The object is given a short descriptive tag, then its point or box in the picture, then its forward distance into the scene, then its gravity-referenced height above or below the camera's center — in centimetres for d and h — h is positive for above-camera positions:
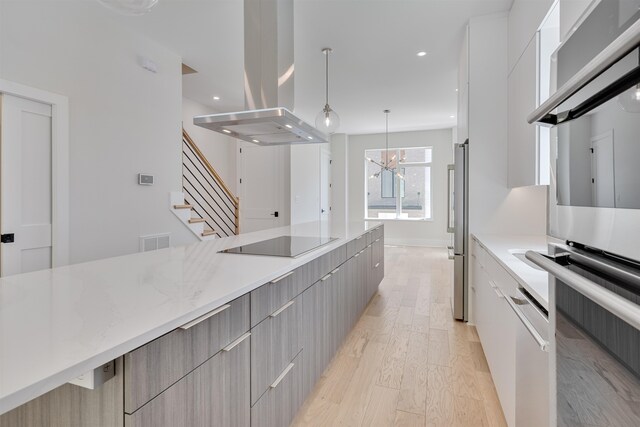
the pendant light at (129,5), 122 +79
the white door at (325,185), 793 +67
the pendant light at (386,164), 815 +124
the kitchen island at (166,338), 73 -34
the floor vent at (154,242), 342 -35
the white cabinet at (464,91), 321 +131
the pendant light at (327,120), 368 +104
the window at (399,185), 820 +69
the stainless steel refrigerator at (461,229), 313 -17
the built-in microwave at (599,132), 50 +15
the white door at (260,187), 638 +46
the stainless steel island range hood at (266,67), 239 +110
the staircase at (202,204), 391 +8
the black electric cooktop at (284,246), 187 -23
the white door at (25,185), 240 +19
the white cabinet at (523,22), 210 +139
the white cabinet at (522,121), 221 +73
